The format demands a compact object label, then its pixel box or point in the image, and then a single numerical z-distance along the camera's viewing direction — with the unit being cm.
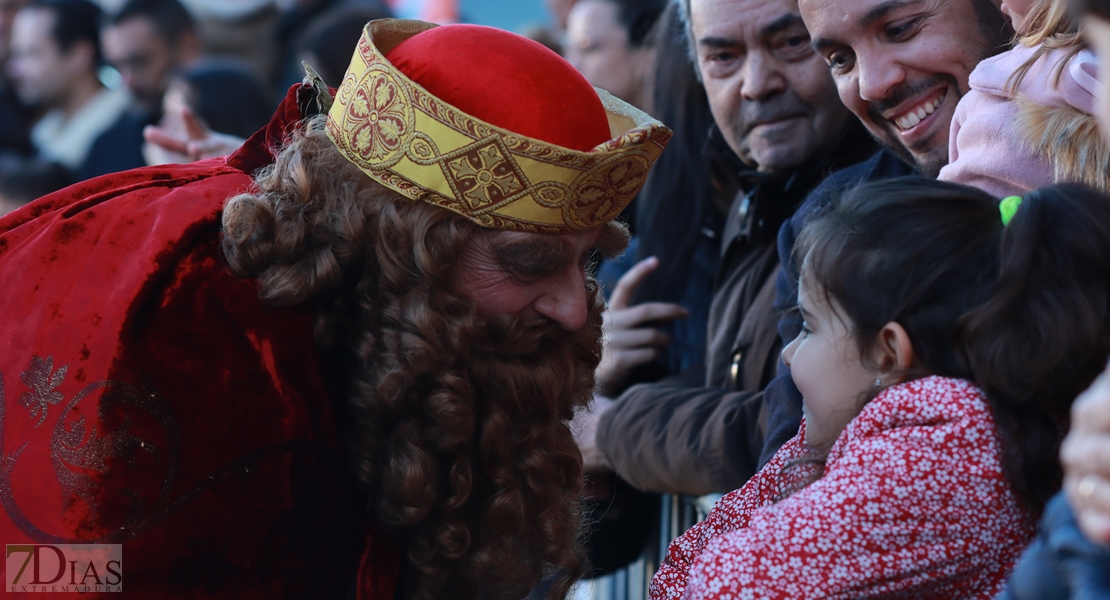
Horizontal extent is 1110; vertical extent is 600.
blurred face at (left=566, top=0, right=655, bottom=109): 501
